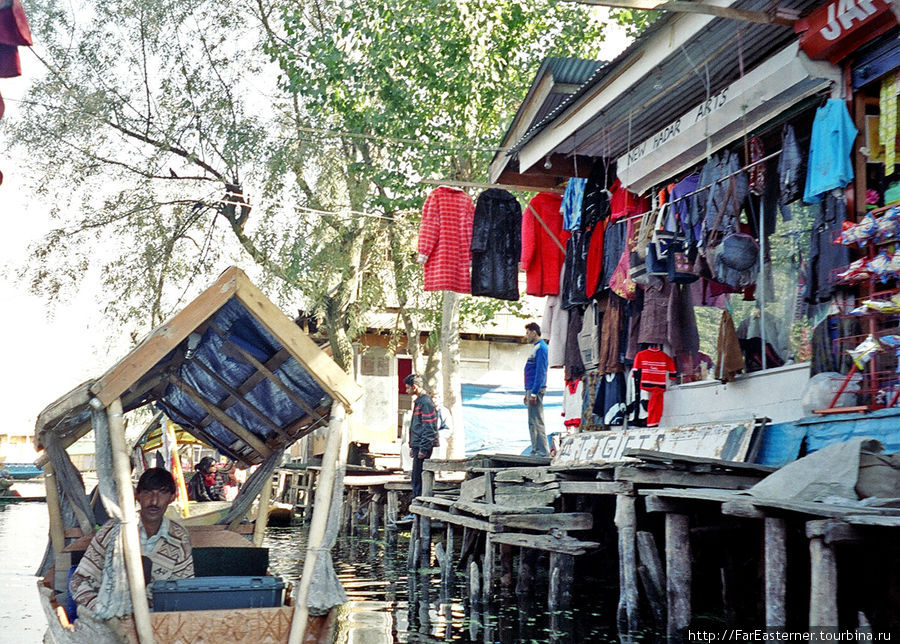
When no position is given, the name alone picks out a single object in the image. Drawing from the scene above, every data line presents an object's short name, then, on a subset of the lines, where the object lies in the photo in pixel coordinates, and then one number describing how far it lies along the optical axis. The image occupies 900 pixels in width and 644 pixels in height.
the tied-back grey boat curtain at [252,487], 9.98
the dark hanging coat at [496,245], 12.89
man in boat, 6.91
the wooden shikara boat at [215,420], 6.27
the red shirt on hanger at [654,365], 10.52
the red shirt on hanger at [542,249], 12.73
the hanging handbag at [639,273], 9.87
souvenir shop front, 7.91
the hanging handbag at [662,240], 9.56
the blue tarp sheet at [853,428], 7.05
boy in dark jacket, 15.98
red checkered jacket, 13.05
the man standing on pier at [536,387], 14.76
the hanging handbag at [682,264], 9.51
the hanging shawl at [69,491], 8.35
